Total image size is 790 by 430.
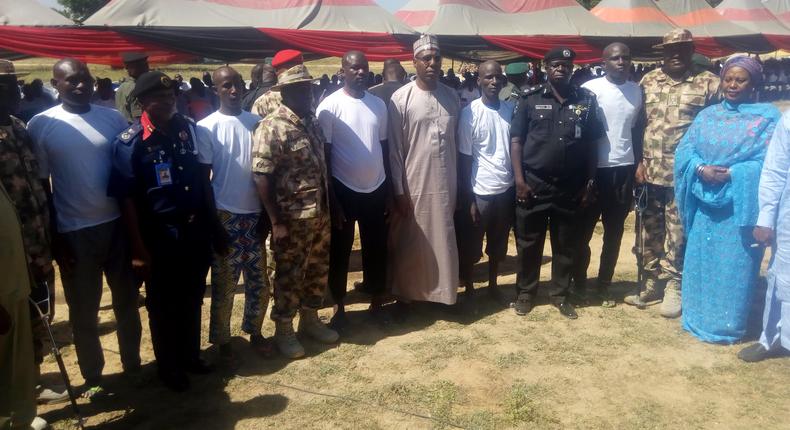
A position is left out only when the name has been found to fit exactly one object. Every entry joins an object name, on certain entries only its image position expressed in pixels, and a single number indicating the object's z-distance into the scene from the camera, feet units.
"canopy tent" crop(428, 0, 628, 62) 27.81
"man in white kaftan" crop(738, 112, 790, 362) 11.85
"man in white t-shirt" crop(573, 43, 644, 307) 14.69
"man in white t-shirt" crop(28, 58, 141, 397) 10.10
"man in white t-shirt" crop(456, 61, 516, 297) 14.28
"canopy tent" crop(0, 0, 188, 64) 18.58
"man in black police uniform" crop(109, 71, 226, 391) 10.24
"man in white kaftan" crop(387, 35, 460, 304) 13.67
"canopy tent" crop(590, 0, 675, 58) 35.53
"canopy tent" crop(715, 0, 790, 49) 53.98
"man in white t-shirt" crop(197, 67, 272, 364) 11.53
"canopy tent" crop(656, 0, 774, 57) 39.14
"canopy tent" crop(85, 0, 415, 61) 20.24
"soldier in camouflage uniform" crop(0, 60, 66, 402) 9.29
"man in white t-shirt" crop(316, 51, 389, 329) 13.02
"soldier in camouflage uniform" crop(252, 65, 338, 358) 11.53
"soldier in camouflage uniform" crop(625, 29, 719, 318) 14.60
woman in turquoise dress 12.78
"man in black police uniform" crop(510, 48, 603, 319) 13.89
